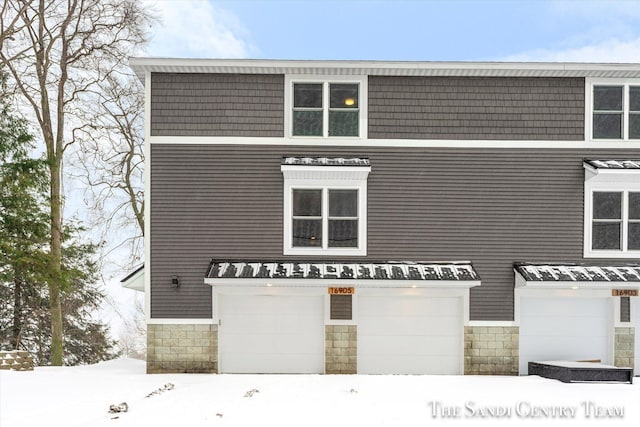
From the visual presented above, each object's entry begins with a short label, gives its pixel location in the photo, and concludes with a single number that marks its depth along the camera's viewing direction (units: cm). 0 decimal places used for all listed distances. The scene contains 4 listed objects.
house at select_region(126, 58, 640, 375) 1171
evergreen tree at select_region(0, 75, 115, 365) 1409
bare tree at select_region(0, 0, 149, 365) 1630
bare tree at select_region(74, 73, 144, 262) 1852
